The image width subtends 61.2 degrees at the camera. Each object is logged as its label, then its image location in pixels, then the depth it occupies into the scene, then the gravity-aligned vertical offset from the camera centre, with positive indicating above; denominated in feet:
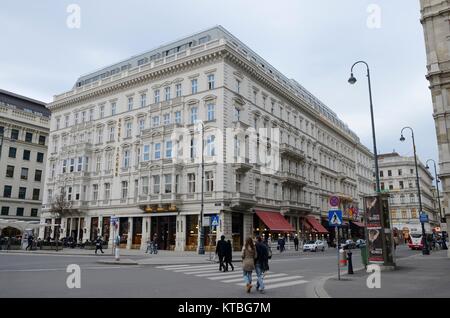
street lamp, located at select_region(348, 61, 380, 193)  63.05 +22.93
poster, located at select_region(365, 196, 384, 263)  59.26 +0.83
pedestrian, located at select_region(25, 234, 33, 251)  129.18 -2.49
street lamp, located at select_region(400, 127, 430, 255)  102.58 -3.08
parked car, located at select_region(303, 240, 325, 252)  135.95 -3.74
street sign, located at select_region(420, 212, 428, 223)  107.04 +4.82
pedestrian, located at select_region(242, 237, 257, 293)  38.09 -2.44
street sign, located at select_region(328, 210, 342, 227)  48.50 +2.31
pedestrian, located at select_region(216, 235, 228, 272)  60.64 -2.28
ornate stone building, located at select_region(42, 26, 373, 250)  124.77 +32.40
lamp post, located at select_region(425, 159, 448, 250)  139.33 -3.74
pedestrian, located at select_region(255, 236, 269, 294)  38.60 -2.76
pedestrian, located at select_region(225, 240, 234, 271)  60.75 -3.06
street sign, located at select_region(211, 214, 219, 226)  96.26 +3.60
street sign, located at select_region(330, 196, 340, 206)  48.67 +4.40
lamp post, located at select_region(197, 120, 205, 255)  106.93 -2.91
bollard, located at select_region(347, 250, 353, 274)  53.73 -3.96
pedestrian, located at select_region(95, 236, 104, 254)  108.72 -2.40
